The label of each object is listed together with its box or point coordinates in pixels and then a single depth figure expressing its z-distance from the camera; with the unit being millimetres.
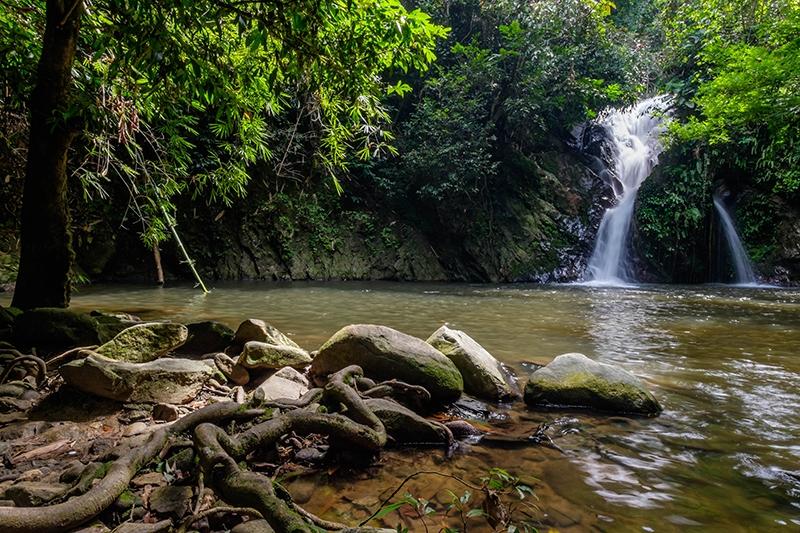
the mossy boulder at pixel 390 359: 3414
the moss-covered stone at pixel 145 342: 3389
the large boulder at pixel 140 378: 2811
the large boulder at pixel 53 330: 3758
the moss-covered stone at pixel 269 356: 3598
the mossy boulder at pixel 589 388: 3424
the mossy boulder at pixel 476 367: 3713
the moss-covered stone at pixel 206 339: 4438
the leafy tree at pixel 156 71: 2994
